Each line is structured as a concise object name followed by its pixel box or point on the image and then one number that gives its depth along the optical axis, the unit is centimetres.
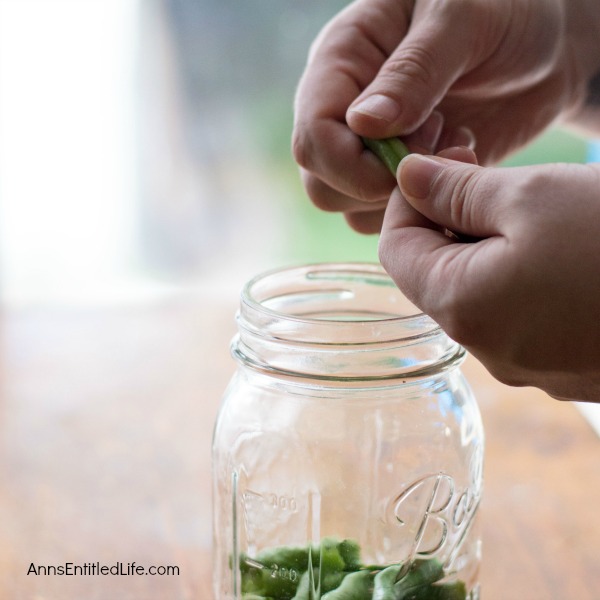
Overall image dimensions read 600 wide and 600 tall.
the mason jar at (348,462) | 57
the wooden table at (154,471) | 72
